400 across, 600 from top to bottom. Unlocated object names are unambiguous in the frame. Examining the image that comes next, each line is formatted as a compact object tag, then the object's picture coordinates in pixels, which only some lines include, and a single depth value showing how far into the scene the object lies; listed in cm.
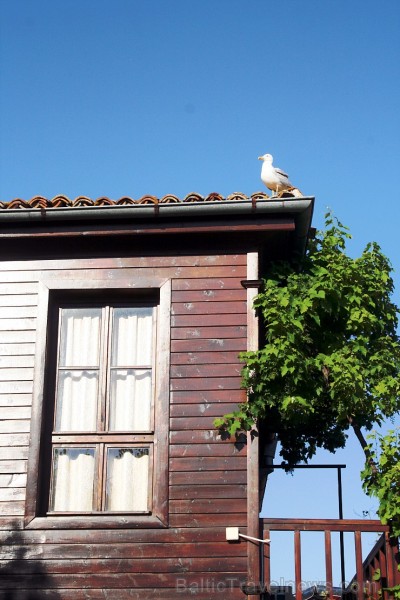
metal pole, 998
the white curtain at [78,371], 1034
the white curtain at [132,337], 1050
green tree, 995
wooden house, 963
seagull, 1102
